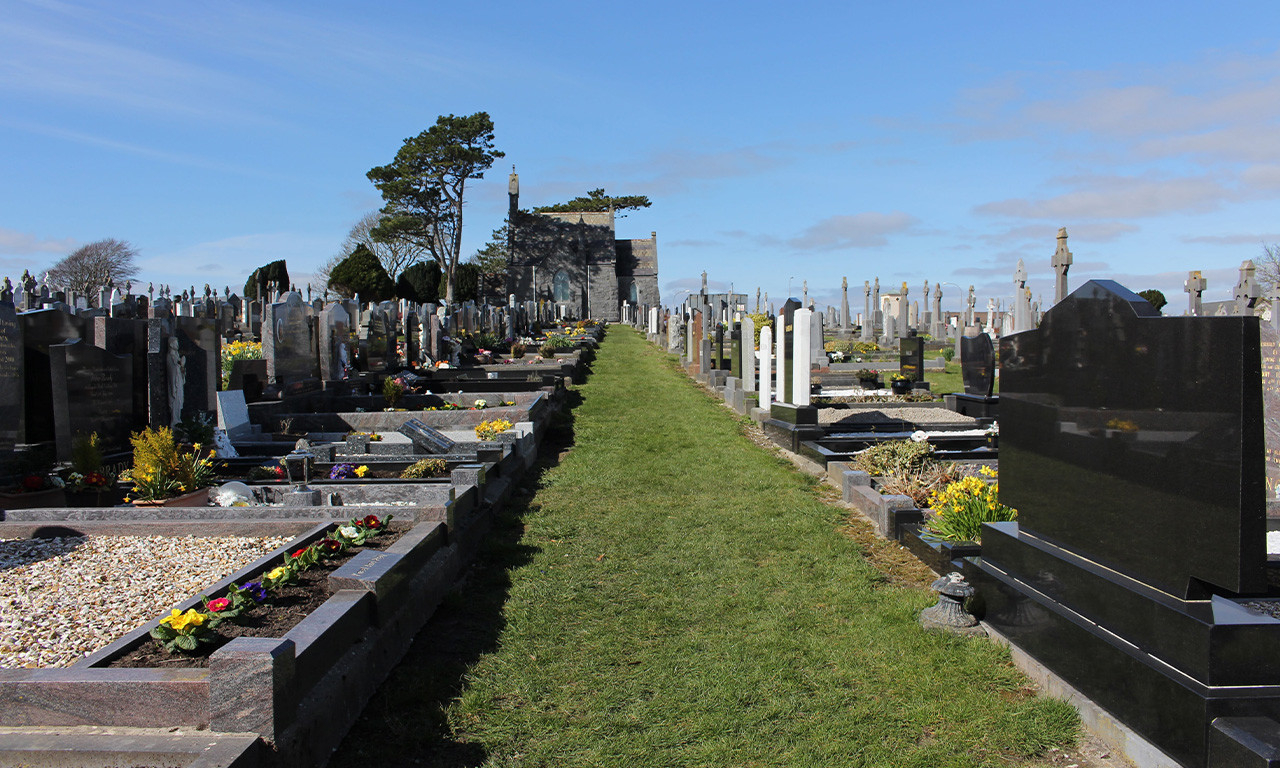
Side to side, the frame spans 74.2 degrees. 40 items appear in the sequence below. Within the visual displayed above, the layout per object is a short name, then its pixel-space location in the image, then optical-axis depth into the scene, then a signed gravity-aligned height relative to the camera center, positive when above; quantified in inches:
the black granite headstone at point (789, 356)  437.8 -7.8
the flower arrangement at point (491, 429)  354.6 -36.5
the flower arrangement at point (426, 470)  297.0 -44.1
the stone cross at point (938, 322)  1206.9 +25.6
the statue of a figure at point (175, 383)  339.3 -14.4
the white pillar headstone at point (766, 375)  489.1 -19.8
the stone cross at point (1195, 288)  866.8 +50.3
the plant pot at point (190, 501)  255.6 -46.9
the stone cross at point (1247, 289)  710.5 +40.1
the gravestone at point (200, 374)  361.1 -11.6
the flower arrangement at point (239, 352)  566.0 -3.9
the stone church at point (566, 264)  2375.5 +224.3
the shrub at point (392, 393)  490.6 -27.8
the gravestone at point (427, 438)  325.7 -36.5
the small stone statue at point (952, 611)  184.9 -60.5
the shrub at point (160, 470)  260.4 -38.4
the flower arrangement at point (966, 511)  218.2 -45.2
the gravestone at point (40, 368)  300.0 -6.9
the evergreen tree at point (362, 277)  1841.8 +150.7
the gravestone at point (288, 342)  452.8 +2.3
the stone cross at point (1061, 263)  772.6 +68.6
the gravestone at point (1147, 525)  122.1 -31.3
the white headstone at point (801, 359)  422.9 -9.1
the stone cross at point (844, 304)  1448.5 +63.6
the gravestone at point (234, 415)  372.2 -30.5
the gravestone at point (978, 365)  479.5 -15.1
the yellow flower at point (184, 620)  140.7 -45.6
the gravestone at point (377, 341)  606.2 +3.1
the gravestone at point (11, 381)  283.3 -10.9
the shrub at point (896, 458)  308.7 -44.6
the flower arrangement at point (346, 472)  293.7 -44.4
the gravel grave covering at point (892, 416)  450.9 -42.9
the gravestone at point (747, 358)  566.9 -11.4
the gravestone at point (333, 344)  520.1 +1.1
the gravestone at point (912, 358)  638.5 -14.4
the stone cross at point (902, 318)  1186.6 +30.6
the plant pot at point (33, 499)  251.3 -45.4
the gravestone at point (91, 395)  292.5 -17.0
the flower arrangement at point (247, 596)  140.7 -46.9
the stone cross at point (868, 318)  1229.7 +35.9
